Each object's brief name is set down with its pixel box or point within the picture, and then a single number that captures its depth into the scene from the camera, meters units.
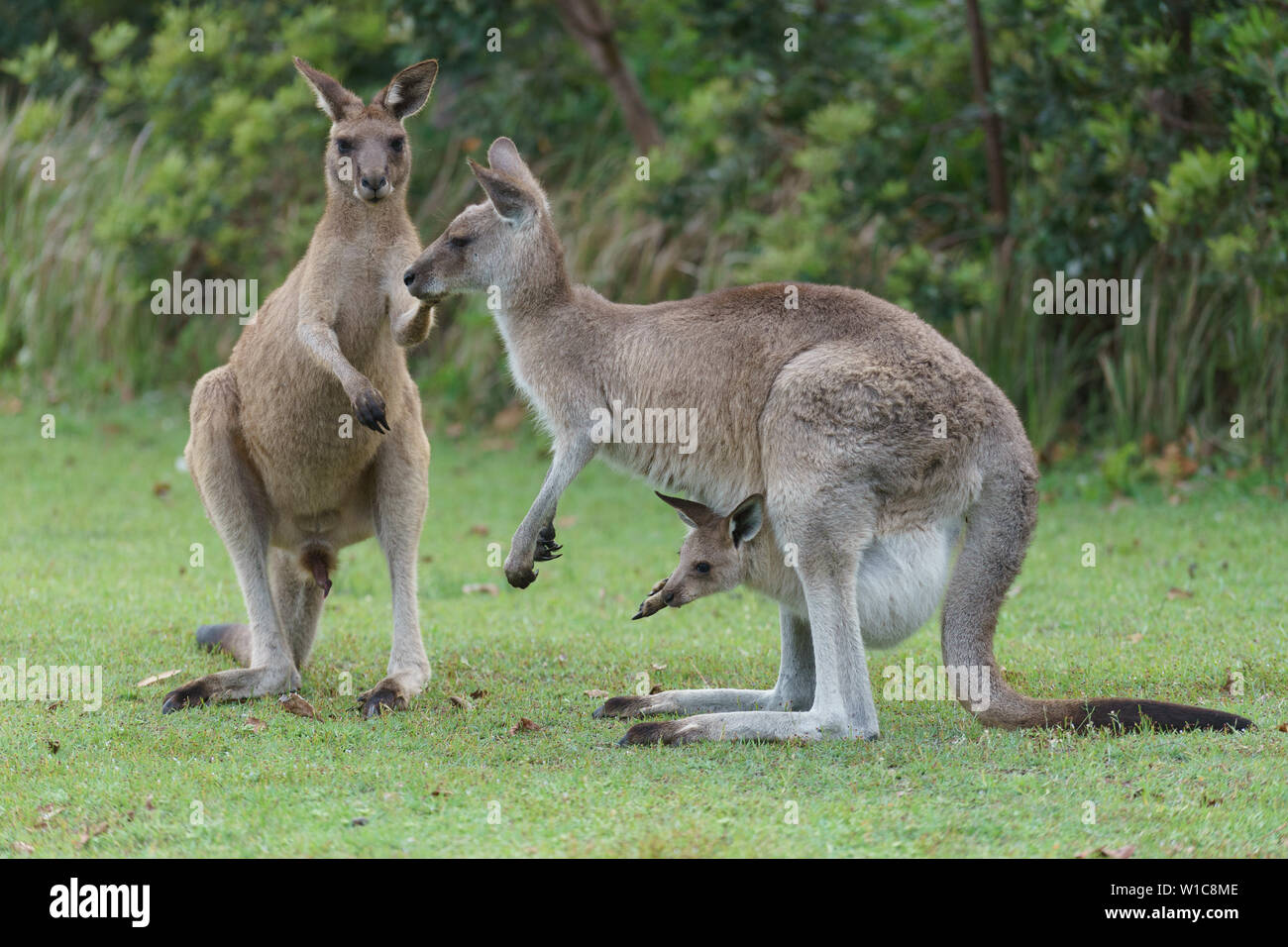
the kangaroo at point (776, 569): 4.12
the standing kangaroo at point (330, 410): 4.66
